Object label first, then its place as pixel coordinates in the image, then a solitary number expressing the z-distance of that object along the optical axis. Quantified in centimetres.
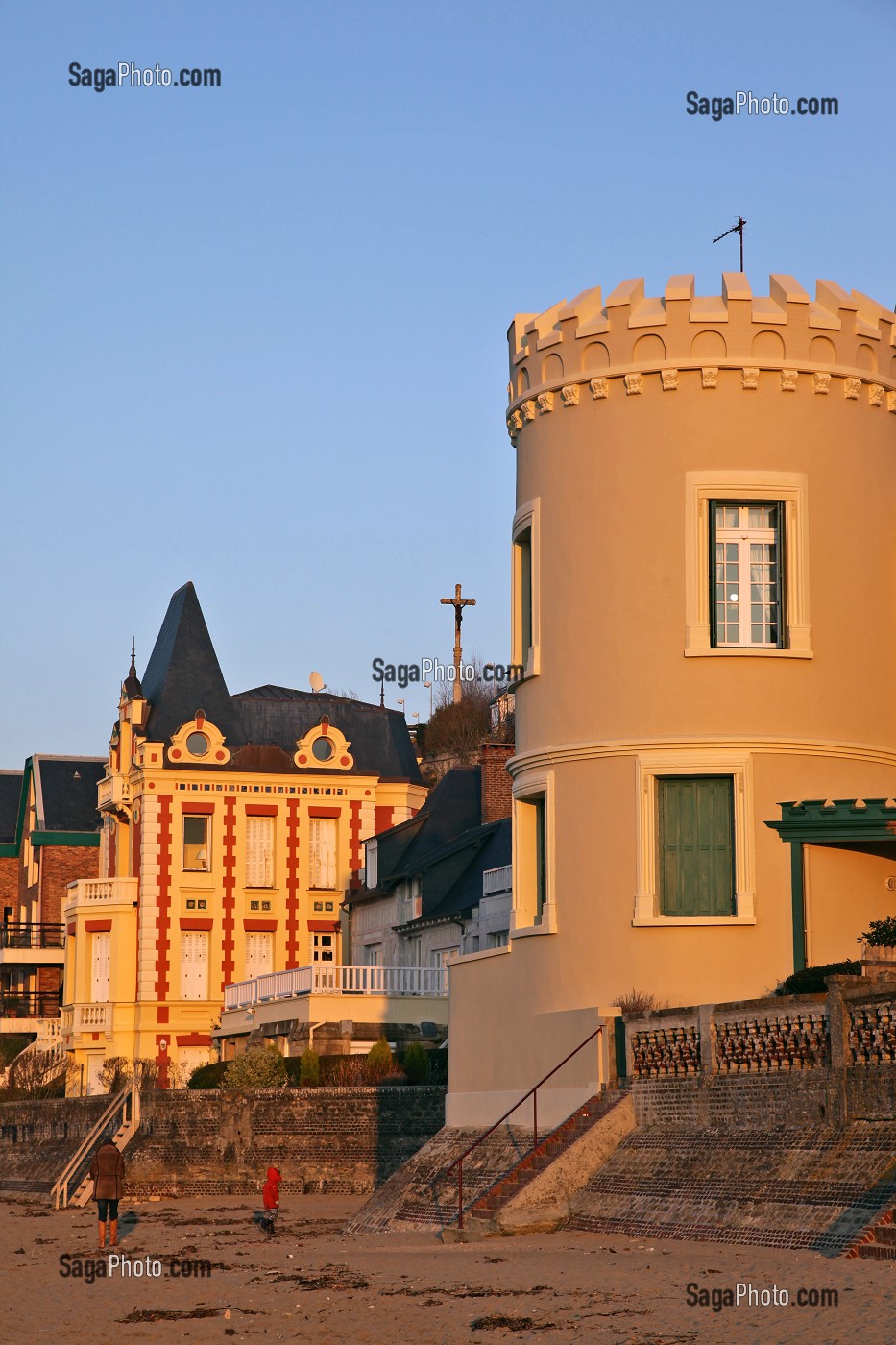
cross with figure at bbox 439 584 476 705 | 9025
